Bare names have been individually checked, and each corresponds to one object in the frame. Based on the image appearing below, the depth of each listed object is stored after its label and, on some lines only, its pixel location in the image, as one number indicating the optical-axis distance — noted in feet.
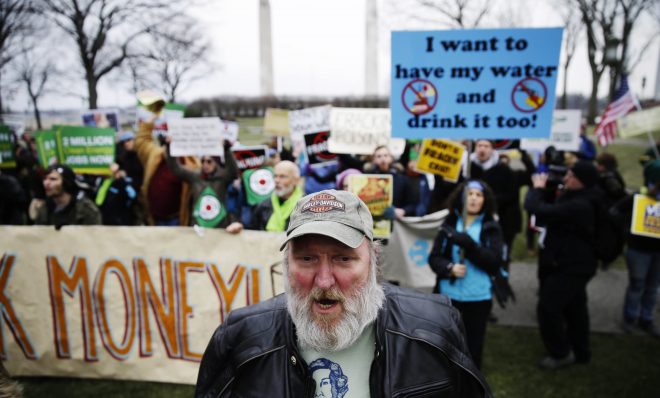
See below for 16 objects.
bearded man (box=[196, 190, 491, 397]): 4.78
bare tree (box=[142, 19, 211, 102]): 55.52
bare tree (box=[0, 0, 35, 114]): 42.78
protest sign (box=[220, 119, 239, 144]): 24.82
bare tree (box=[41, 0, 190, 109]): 49.37
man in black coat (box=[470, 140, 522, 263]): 16.62
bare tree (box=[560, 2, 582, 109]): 82.38
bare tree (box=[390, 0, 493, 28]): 65.57
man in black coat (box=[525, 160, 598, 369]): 11.34
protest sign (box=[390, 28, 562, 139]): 10.15
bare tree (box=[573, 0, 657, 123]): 72.28
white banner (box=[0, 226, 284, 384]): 11.03
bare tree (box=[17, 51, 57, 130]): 65.41
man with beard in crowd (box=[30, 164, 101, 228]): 12.25
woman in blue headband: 10.15
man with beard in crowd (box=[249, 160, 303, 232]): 11.93
